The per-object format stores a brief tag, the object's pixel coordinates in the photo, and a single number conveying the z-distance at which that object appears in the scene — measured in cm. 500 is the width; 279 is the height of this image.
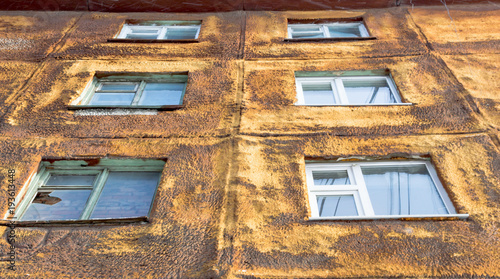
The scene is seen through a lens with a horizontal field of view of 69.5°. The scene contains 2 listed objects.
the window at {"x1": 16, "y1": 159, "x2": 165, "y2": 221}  360
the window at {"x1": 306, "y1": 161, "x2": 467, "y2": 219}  346
